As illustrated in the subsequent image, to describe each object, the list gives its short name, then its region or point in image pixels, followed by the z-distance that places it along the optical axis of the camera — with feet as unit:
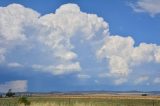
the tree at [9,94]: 353.31
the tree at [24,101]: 169.99
